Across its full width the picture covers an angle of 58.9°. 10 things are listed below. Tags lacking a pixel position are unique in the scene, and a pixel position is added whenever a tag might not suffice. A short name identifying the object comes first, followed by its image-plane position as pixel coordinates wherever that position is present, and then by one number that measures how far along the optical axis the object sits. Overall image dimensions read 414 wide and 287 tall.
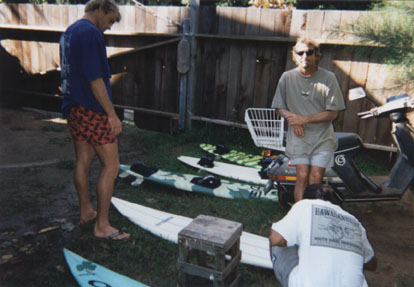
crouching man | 1.64
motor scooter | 3.46
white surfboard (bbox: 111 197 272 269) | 2.77
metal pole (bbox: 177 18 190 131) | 6.19
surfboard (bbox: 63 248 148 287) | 2.42
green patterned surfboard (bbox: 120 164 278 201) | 4.02
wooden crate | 2.15
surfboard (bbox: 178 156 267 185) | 4.58
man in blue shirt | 2.75
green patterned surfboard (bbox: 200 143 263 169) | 5.12
